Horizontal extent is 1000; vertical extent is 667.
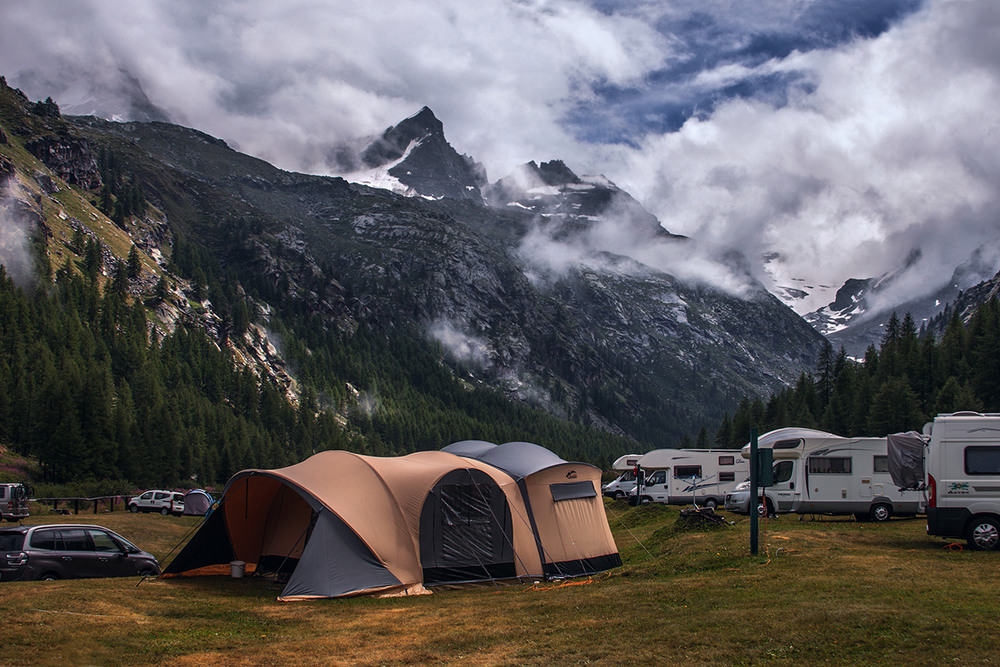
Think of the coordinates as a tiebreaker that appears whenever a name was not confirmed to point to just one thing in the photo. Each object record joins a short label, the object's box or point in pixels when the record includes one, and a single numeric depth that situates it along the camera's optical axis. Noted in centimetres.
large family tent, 1952
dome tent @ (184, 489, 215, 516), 4684
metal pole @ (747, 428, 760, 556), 1922
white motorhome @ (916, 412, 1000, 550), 2005
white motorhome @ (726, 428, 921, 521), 3169
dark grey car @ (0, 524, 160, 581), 1855
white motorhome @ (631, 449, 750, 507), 4709
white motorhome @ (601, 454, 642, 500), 5424
